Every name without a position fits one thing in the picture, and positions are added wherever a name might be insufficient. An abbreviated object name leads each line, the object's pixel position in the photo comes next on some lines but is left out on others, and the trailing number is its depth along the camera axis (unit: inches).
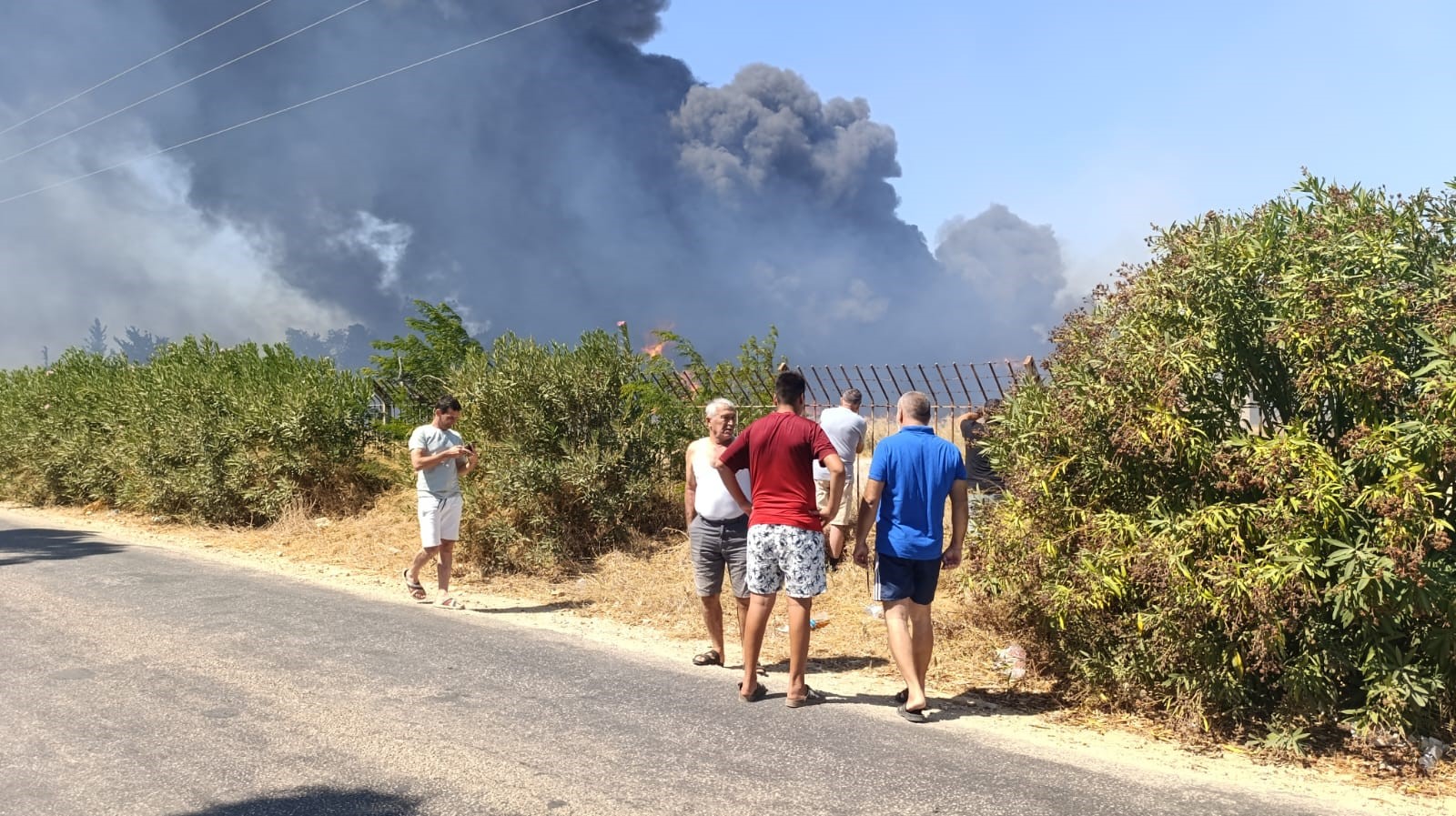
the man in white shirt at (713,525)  280.4
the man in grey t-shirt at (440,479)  376.1
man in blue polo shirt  242.8
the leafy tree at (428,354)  634.2
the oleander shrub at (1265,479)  208.2
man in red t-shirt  250.2
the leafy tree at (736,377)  504.1
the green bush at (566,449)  473.1
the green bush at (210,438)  644.7
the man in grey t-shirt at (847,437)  402.3
